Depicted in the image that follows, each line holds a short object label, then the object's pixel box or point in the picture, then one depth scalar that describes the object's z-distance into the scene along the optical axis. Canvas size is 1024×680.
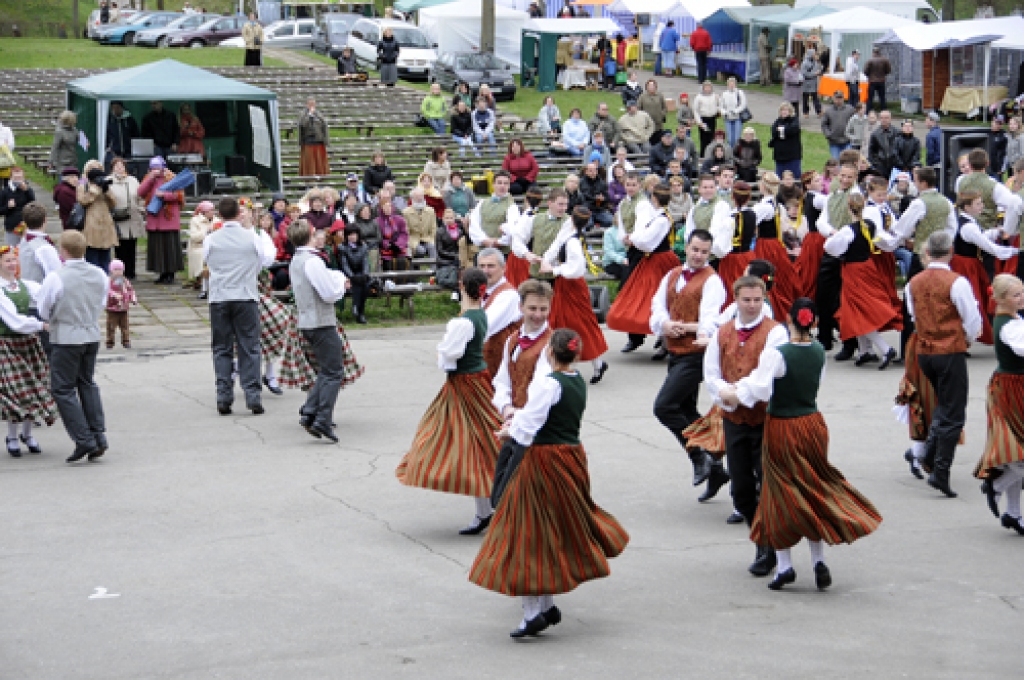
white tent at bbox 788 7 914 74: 36.06
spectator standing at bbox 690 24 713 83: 37.78
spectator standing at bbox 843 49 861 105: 33.34
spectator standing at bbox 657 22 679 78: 40.88
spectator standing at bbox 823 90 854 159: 26.25
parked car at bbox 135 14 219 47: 45.84
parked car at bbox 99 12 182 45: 47.12
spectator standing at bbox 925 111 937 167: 23.84
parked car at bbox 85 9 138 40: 48.41
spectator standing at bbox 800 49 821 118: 32.55
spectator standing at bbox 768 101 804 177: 24.47
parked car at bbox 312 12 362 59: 42.06
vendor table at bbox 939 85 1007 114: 33.09
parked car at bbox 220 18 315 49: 45.19
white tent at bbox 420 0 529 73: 39.31
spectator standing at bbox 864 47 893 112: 32.06
